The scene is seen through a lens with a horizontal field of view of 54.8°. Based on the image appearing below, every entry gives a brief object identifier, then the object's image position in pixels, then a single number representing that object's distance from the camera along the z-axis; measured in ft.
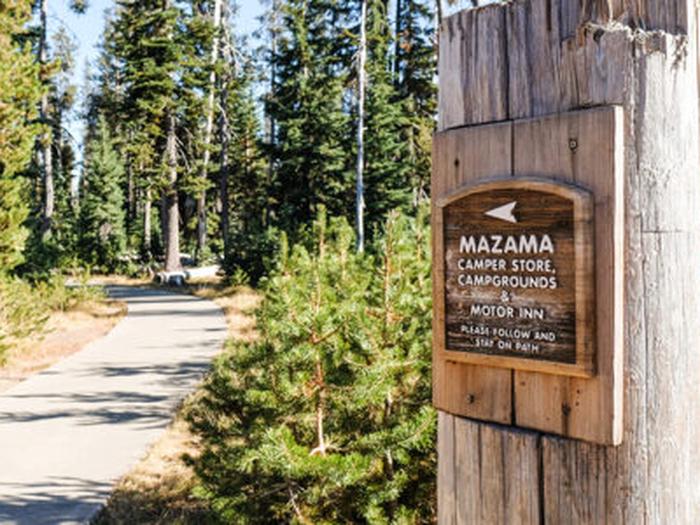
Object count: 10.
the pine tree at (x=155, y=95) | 78.89
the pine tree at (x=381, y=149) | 80.38
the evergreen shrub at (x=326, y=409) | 11.51
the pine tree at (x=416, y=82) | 90.58
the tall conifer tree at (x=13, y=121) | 42.24
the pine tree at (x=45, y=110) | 78.33
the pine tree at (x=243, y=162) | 100.58
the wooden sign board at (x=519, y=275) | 4.50
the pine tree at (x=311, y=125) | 80.48
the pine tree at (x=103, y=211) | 109.29
